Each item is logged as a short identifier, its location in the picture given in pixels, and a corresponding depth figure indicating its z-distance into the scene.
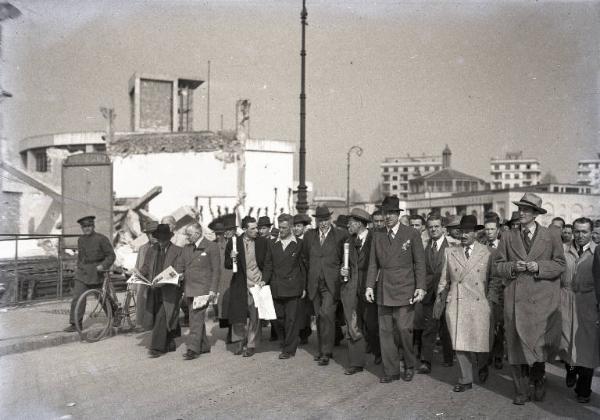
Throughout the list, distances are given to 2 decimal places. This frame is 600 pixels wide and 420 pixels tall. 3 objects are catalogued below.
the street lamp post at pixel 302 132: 16.66
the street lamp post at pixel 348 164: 29.49
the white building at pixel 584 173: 34.29
